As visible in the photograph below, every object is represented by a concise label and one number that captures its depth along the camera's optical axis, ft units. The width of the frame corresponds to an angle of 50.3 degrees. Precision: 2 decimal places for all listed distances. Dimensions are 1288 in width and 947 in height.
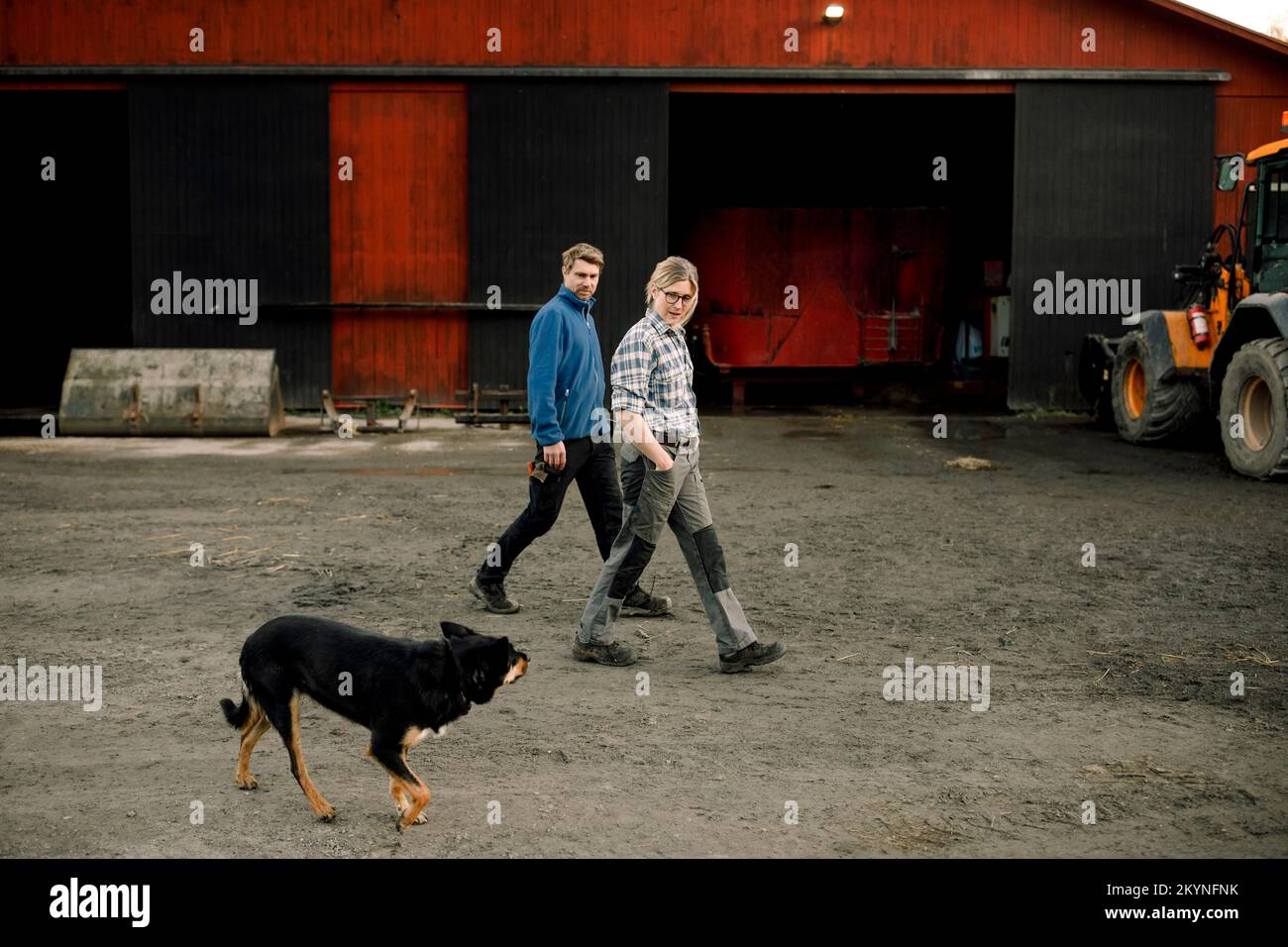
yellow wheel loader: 42.80
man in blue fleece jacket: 24.13
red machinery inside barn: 72.90
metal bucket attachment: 55.83
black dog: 14.52
